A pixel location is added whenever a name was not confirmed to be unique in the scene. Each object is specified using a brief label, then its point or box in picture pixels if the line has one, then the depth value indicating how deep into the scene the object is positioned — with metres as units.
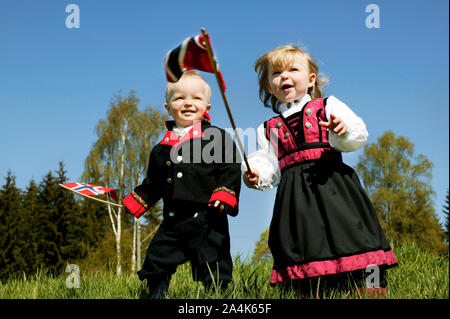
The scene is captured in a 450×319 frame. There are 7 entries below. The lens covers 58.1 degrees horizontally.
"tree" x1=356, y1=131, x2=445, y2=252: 19.88
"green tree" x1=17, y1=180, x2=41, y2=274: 21.44
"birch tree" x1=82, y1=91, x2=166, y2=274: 20.73
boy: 3.03
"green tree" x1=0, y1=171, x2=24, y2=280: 20.89
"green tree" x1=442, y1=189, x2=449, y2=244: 26.33
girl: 2.63
